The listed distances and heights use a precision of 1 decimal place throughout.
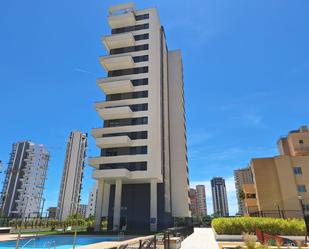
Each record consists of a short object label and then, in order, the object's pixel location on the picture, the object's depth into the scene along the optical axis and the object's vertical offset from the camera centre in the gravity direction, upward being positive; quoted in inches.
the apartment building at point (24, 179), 3555.6 +646.4
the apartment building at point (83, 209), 6077.8 +344.1
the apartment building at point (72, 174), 3890.3 +772.3
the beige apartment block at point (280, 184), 1542.8 +239.7
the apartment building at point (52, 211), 4036.9 +191.7
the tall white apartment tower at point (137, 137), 1446.9 +533.4
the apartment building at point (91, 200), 5083.7 +449.8
